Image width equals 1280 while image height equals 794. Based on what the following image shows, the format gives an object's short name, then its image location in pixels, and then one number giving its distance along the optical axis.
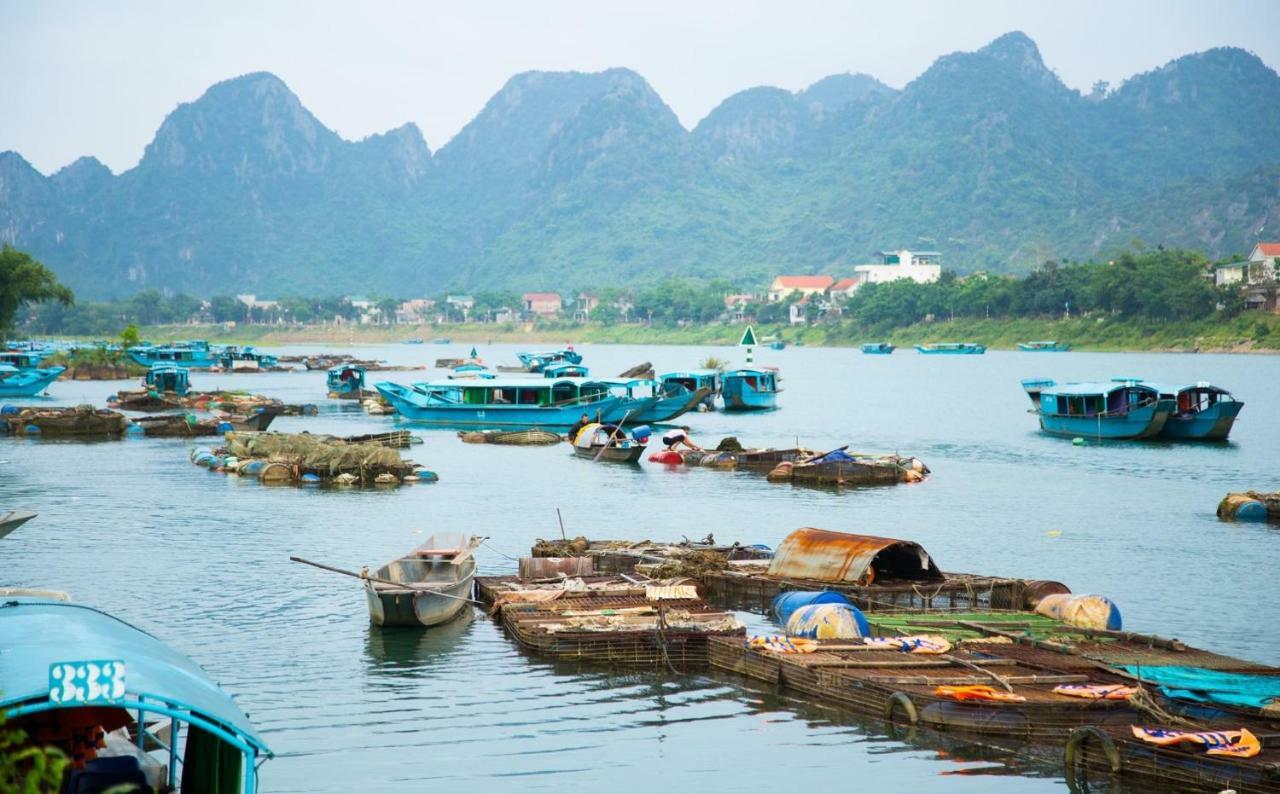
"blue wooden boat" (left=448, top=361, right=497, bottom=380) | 82.24
